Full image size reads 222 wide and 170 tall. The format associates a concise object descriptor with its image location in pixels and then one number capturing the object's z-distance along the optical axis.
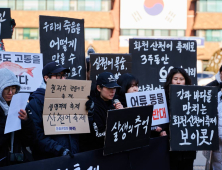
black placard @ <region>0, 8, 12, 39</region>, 6.04
